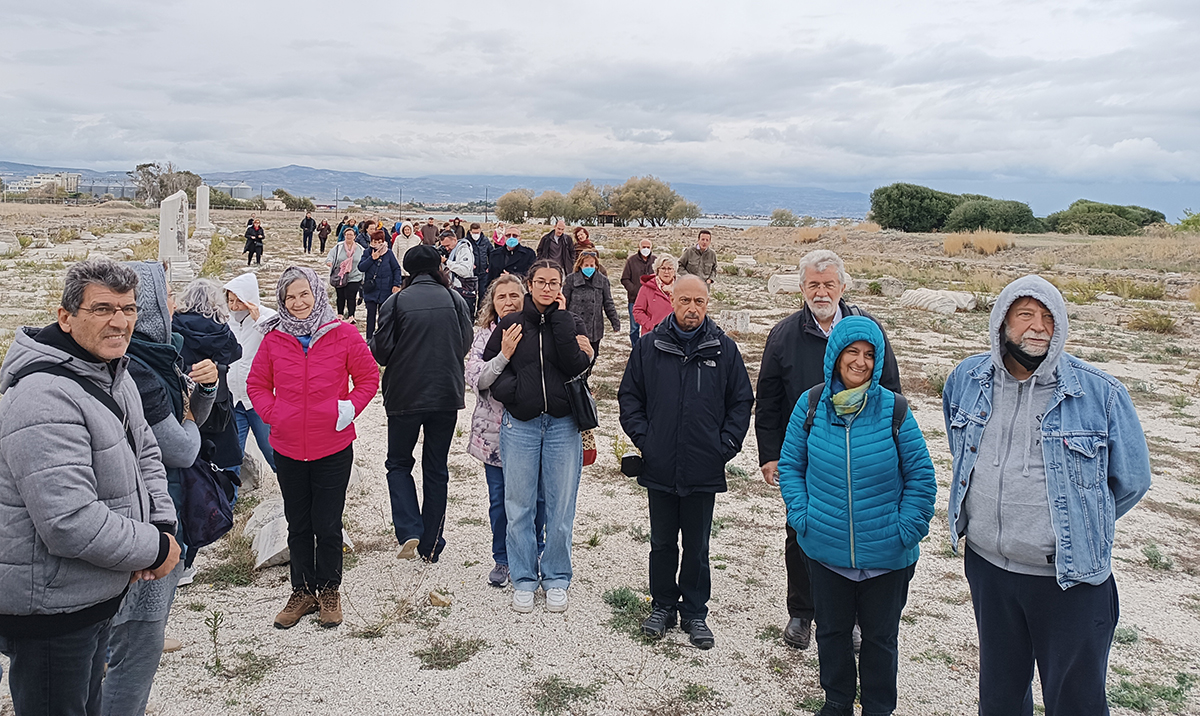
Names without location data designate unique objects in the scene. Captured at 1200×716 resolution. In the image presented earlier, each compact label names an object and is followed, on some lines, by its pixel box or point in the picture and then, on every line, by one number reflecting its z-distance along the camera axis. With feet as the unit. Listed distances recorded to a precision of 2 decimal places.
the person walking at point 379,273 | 35.91
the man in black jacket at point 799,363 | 13.07
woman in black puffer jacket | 14.23
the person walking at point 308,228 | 96.78
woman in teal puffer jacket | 10.39
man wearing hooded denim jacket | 8.79
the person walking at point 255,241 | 73.56
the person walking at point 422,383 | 15.72
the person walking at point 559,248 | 35.09
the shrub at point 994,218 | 171.83
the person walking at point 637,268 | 34.60
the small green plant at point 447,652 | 12.92
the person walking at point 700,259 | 36.70
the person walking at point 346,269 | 39.32
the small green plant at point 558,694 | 11.88
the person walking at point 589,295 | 27.12
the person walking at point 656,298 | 27.20
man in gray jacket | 7.22
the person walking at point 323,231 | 98.15
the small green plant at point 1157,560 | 17.54
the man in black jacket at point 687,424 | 13.05
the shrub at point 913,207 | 190.19
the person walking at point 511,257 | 36.86
